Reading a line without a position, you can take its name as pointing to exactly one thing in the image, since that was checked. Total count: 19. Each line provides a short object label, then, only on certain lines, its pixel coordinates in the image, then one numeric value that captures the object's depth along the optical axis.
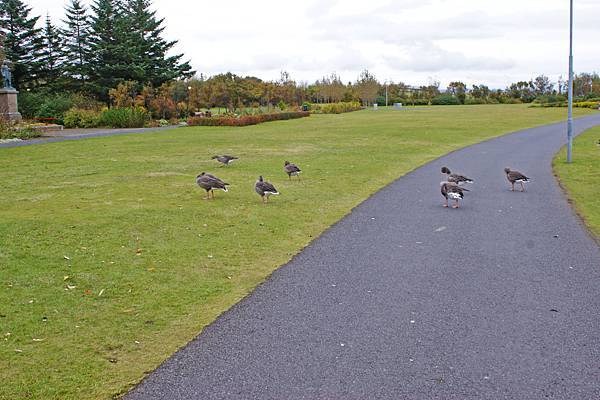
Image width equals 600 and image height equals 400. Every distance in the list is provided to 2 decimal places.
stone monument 38.88
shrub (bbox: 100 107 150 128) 42.38
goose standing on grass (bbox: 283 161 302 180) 14.81
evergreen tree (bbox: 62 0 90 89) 53.84
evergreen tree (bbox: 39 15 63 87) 53.44
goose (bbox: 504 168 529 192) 13.49
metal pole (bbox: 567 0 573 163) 19.56
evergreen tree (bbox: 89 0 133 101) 52.50
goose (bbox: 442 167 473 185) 12.99
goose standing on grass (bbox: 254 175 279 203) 11.66
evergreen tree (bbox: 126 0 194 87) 54.06
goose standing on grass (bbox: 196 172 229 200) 11.97
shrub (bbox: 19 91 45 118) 47.72
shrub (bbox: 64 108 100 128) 42.28
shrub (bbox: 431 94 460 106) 94.82
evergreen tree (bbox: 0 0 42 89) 51.09
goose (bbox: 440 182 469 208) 11.50
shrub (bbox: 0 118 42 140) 31.39
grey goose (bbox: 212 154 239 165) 17.89
